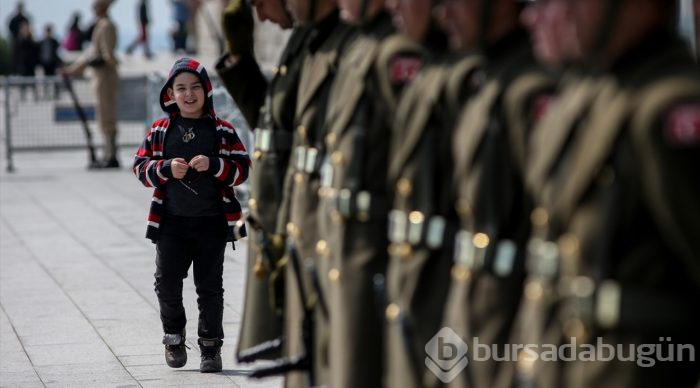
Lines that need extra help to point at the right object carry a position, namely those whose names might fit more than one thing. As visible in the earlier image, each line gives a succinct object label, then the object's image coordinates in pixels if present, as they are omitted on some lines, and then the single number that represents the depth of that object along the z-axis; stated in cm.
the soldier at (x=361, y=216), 949
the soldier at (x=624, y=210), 658
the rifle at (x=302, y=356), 1054
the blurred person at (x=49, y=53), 6462
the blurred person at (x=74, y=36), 7306
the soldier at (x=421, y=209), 858
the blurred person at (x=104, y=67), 3497
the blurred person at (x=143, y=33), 7987
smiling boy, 1492
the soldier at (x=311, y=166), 1049
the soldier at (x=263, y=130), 1167
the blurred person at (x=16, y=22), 6800
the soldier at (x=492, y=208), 771
